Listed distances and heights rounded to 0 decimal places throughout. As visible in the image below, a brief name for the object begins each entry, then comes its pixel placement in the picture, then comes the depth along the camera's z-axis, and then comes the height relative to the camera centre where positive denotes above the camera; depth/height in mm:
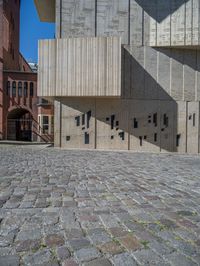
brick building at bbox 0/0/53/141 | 29219 +2472
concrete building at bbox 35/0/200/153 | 16969 +3309
